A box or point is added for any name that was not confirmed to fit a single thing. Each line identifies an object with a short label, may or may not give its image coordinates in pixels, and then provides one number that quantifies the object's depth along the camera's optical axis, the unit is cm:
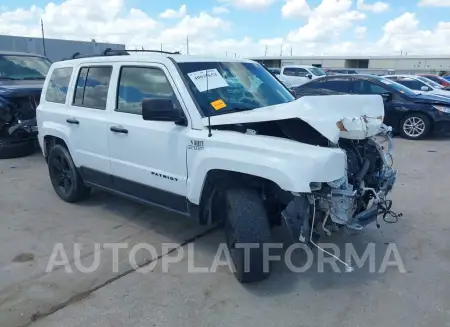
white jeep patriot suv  307
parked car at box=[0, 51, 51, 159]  789
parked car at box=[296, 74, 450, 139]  954
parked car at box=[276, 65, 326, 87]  2058
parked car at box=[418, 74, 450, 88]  2095
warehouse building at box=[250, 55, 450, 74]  5338
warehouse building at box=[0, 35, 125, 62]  2988
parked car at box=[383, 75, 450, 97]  1389
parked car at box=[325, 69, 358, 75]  2833
